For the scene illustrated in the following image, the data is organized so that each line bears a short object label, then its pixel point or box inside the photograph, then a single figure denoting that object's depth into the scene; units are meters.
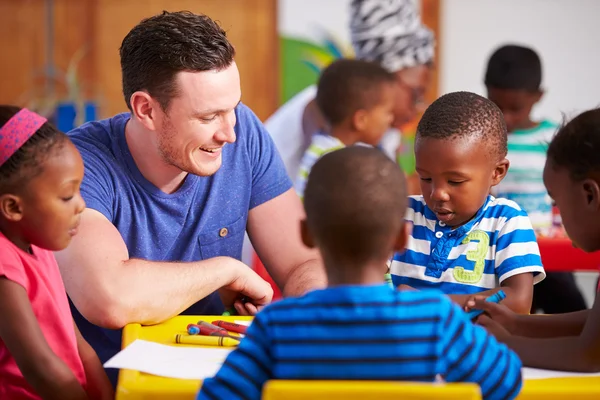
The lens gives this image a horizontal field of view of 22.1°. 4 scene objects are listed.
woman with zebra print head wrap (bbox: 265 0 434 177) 3.59
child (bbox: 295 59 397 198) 3.53
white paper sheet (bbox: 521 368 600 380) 1.87
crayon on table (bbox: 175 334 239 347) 2.00
